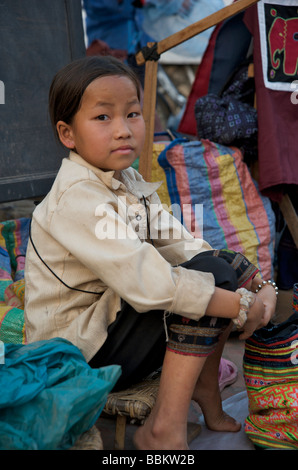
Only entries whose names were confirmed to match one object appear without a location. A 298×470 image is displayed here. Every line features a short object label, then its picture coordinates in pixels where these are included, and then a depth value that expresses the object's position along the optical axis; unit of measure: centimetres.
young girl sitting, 155
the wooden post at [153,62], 214
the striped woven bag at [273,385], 165
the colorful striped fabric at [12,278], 191
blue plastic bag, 145
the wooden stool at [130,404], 158
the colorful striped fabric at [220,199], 235
